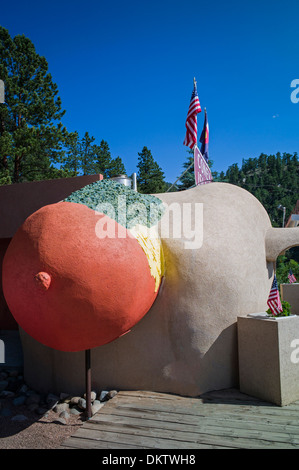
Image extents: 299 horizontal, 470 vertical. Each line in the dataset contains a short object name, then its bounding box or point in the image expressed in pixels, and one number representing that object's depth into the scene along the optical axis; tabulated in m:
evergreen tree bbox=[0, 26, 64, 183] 16.42
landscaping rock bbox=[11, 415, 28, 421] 5.29
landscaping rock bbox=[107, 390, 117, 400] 5.56
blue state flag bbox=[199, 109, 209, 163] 10.57
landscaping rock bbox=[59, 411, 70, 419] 5.21
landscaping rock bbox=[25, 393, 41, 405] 5.77
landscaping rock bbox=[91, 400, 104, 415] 5.28
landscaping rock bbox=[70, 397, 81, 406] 5.55
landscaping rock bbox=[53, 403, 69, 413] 5.43
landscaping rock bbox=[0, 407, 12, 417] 5.50
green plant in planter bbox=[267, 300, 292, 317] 5.44
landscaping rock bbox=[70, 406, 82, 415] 5.34
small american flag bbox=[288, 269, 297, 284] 15.60
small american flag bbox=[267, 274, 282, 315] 5.85
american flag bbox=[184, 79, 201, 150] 8.72
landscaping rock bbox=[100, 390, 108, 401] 5.57
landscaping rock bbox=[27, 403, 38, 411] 5.58
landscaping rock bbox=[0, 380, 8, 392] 6.41
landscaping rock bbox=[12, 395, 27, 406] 5.79
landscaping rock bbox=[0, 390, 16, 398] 6.11
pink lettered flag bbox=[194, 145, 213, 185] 7.90
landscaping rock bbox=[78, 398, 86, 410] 5.39
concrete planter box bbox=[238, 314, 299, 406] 5.01
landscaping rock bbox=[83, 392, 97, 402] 5.58
